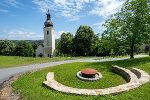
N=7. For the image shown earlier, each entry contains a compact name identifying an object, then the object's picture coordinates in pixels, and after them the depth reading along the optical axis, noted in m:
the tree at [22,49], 49.03
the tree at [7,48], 48.97
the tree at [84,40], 34.00
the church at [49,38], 40.47
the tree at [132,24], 12.59
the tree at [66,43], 39.59
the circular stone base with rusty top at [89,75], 8.27
